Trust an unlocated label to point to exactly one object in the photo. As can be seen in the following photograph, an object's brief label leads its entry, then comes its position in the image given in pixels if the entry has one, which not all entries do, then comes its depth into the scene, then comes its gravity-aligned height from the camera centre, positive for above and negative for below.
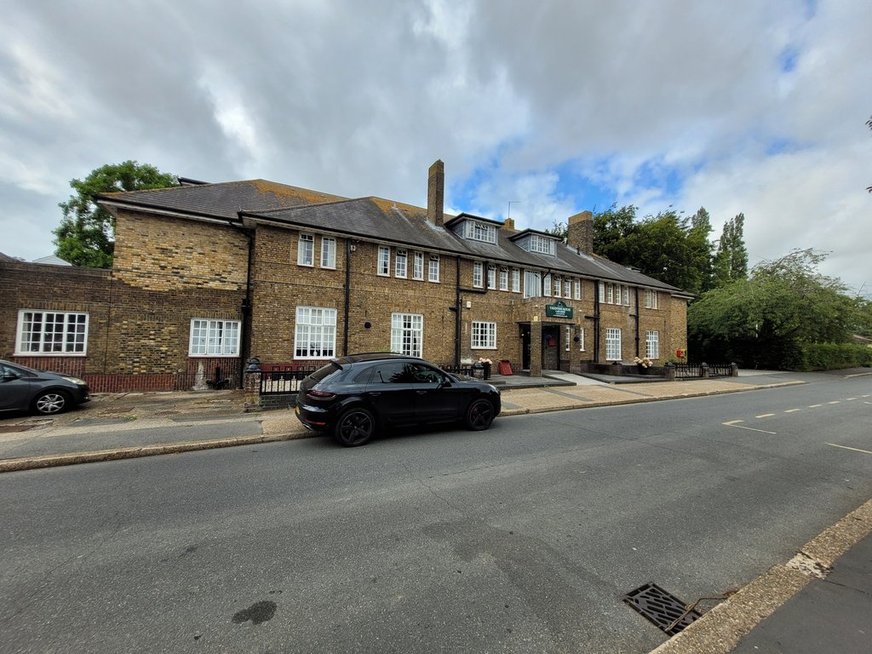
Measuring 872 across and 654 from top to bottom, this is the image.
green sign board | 18.47 +2.05
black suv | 6.68 -0.96
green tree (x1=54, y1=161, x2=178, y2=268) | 26.89 +9.57
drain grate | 2.54 -1.86
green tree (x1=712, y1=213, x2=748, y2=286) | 44.28 +12.85
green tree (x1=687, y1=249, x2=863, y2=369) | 24.45 +2.77
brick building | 12.36 +2.15
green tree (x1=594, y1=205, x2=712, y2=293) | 36.54 +10.82
